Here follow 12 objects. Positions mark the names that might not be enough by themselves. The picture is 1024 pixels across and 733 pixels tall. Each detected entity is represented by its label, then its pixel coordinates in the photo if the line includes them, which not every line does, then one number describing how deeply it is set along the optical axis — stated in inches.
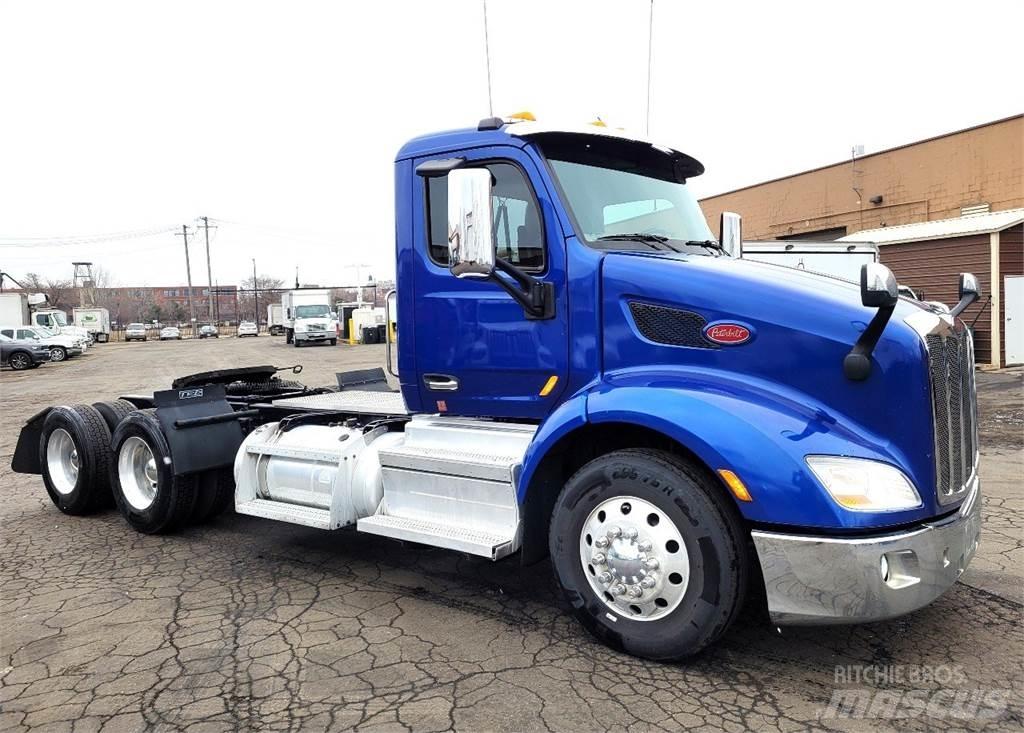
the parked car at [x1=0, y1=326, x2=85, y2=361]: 1283.2
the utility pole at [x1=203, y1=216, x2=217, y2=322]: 3237.2
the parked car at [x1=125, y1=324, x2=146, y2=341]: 2610.7
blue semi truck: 125.7
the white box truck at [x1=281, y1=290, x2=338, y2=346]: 1636.3
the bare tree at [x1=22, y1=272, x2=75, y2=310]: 3782.5
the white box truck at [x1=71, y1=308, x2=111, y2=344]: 2485.2
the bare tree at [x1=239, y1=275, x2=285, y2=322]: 4964.6
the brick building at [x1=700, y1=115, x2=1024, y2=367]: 629.9
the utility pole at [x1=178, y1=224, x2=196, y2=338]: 2965.1
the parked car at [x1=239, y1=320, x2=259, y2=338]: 2933.1
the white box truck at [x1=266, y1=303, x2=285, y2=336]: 2689.5
